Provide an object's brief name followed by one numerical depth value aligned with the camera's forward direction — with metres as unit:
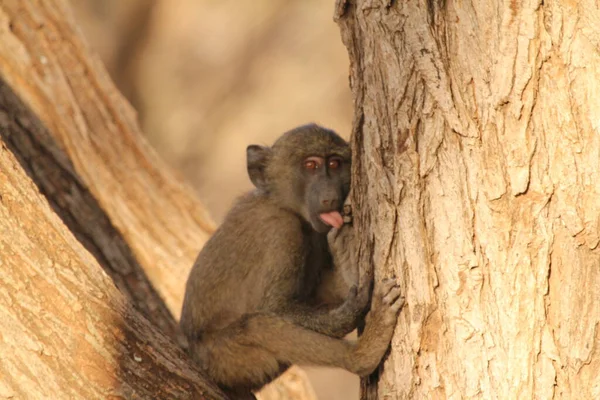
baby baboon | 7.33
